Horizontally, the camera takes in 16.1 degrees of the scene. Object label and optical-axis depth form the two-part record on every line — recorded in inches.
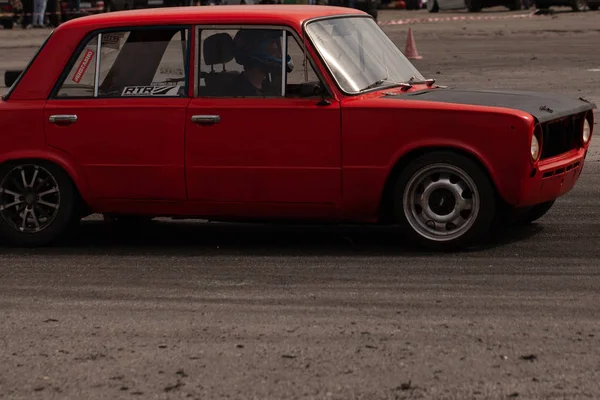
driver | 497.0
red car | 476.2
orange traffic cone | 1504.5
